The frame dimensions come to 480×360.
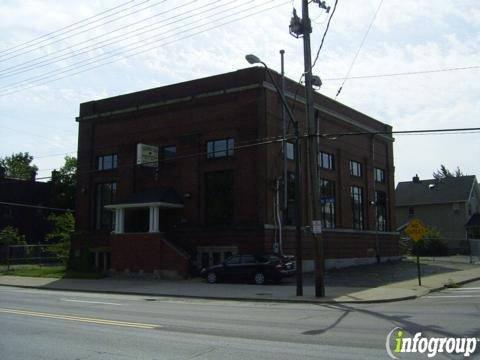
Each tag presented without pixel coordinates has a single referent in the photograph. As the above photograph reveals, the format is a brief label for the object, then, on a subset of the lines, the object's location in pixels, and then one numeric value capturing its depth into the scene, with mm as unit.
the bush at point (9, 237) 48750
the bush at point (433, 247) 51438
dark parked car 25484
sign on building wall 32906
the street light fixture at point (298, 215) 20430
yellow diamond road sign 22938
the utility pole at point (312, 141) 20031
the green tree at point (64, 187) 61156
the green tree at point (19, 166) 87012
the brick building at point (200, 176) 30297
